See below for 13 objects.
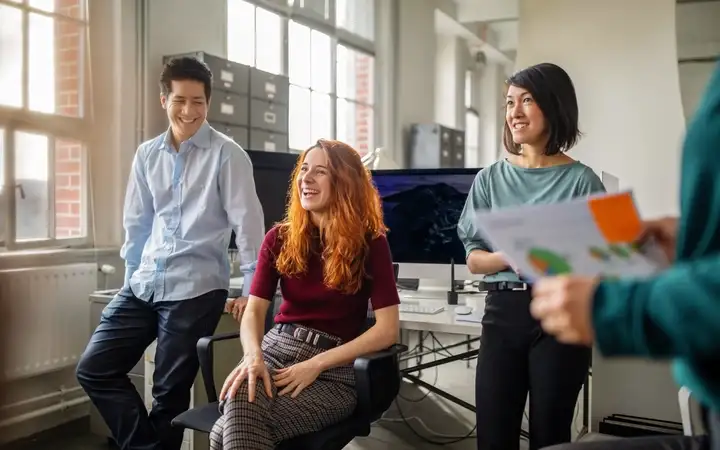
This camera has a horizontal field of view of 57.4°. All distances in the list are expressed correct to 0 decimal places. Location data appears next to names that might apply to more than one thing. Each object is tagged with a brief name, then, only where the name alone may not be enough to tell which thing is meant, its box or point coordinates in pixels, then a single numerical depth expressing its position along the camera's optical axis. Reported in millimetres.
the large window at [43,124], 2891
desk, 2129
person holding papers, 657
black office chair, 1649
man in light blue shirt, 2098
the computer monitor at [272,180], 2879
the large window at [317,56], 4551
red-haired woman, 1728
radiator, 2771
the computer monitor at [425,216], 2662
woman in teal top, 1526
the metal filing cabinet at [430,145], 6164
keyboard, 2353
